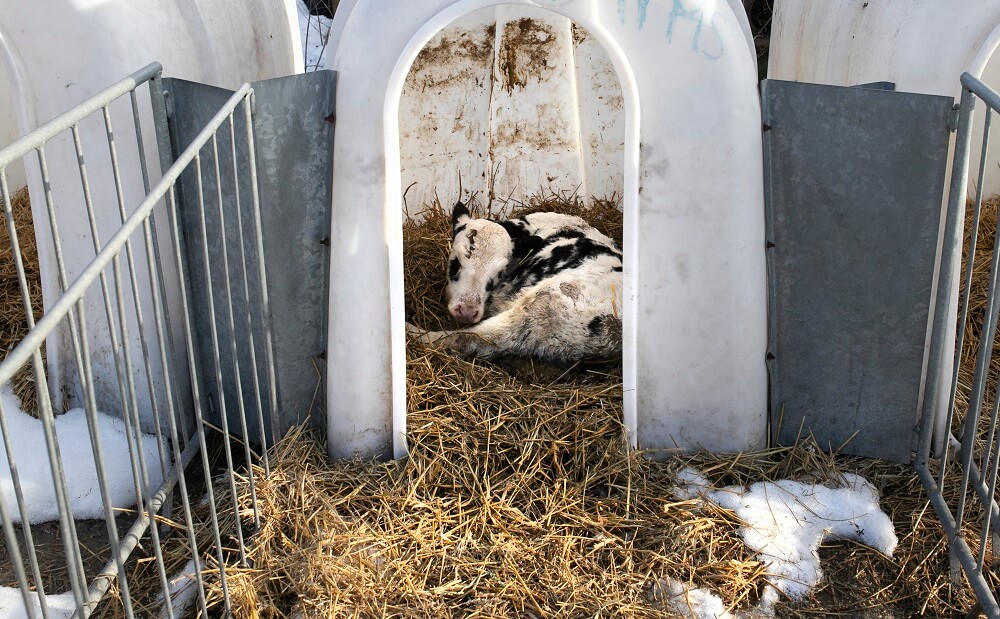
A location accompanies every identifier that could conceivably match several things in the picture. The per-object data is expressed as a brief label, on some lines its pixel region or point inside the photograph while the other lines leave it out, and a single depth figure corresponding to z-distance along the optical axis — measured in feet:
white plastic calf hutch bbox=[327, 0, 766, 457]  11.29
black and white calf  14.40
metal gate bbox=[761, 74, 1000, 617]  11.27
